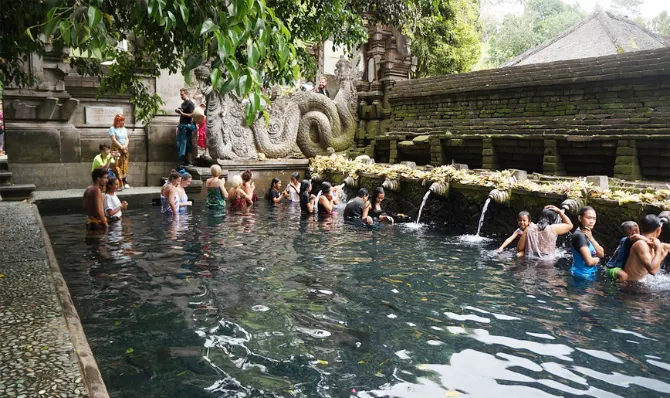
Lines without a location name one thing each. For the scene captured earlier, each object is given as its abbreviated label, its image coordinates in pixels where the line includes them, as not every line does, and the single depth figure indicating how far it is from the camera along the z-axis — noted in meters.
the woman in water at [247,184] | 12.61
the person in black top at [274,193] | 13.34
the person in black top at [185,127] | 14.41
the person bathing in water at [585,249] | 6.76
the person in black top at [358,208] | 10.94
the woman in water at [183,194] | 11.41
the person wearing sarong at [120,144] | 13.20
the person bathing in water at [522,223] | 8.02
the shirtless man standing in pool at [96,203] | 8.57
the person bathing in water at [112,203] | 9.57
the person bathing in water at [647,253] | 6.36
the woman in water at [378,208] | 10.96
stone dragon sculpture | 14.41
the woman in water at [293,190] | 13.74
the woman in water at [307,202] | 11.77
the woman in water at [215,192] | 11.97
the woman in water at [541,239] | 7.81
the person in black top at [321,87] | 17.94
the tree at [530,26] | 36.12
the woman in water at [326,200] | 11.68
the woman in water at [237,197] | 12.17
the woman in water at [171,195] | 11.01
